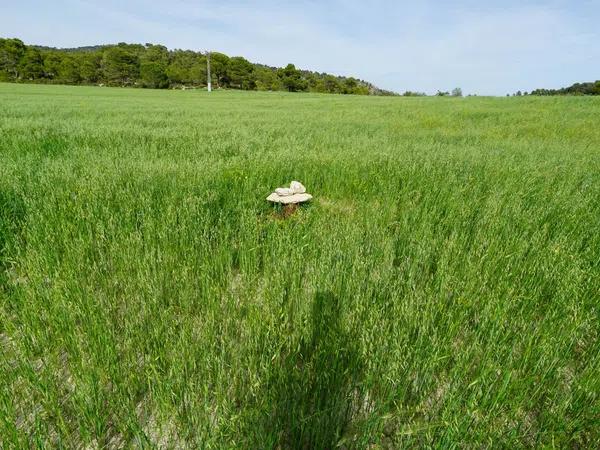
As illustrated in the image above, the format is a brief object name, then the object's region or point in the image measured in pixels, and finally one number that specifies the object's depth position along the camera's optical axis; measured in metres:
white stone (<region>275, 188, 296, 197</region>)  3.43
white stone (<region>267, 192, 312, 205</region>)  3.33
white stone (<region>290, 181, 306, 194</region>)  3.49
